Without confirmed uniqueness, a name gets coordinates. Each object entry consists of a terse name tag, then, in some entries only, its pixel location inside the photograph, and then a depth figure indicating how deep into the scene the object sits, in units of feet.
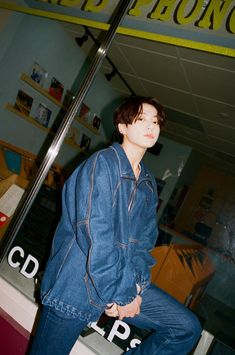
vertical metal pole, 4.56
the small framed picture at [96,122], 18.47
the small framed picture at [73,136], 16.30
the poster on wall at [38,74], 13.05
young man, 3.53
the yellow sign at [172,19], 5.43
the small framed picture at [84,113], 16.88
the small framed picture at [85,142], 18.01
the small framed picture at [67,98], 15.42
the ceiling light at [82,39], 12.98
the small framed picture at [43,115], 14.12
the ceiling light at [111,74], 15.61
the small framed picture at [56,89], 14.39
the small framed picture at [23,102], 12.79
